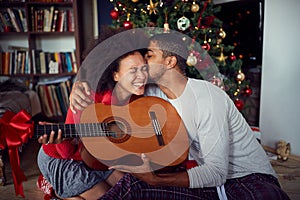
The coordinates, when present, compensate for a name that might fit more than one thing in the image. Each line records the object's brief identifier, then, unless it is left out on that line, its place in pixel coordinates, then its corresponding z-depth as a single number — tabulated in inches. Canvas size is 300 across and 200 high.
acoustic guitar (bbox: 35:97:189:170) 49.7
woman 58.0
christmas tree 89.4
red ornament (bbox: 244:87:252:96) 101.4
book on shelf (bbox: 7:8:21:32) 130.0
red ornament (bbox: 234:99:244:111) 94.9
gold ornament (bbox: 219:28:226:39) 95.0
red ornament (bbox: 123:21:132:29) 86.3
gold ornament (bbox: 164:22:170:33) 84.2
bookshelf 131.5
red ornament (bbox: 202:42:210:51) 90.1
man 45.3
